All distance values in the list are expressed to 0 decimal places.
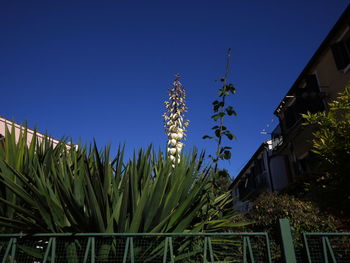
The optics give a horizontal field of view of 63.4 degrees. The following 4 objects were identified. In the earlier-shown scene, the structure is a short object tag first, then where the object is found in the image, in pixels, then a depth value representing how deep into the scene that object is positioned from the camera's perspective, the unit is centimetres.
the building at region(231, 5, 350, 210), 1002
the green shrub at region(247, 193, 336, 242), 505
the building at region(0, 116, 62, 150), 1427
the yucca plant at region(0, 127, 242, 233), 222
